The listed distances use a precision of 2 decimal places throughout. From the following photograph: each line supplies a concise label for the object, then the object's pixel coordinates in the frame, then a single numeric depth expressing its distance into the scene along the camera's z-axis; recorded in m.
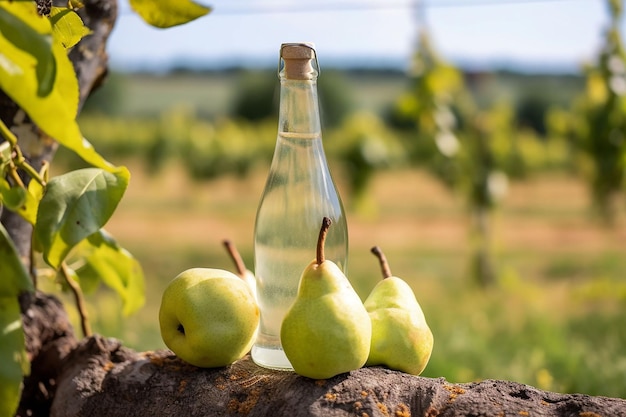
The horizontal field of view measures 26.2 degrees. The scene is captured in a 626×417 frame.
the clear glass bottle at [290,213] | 1.16
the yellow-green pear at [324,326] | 1.06
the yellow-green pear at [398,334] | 1.11
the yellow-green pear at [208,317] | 1.10
